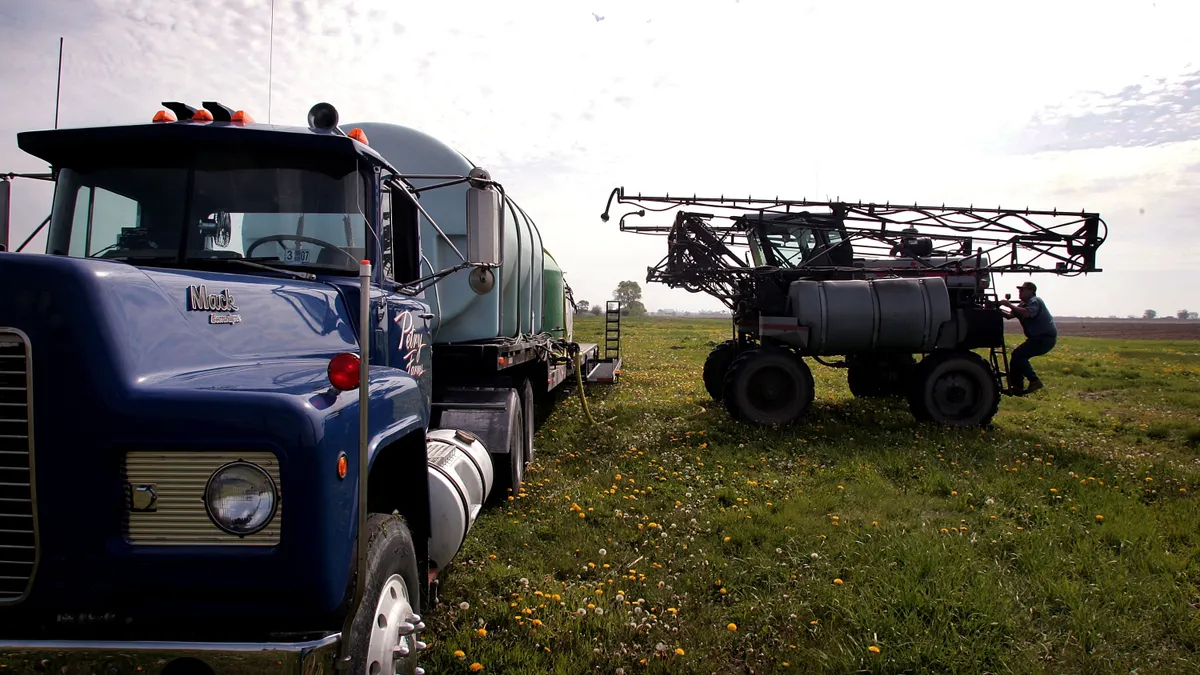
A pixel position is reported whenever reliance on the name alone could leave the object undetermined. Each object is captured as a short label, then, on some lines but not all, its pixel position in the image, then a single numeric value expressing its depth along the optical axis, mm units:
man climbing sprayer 10745
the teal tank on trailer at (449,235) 6176
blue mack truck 2078
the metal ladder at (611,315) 18797
